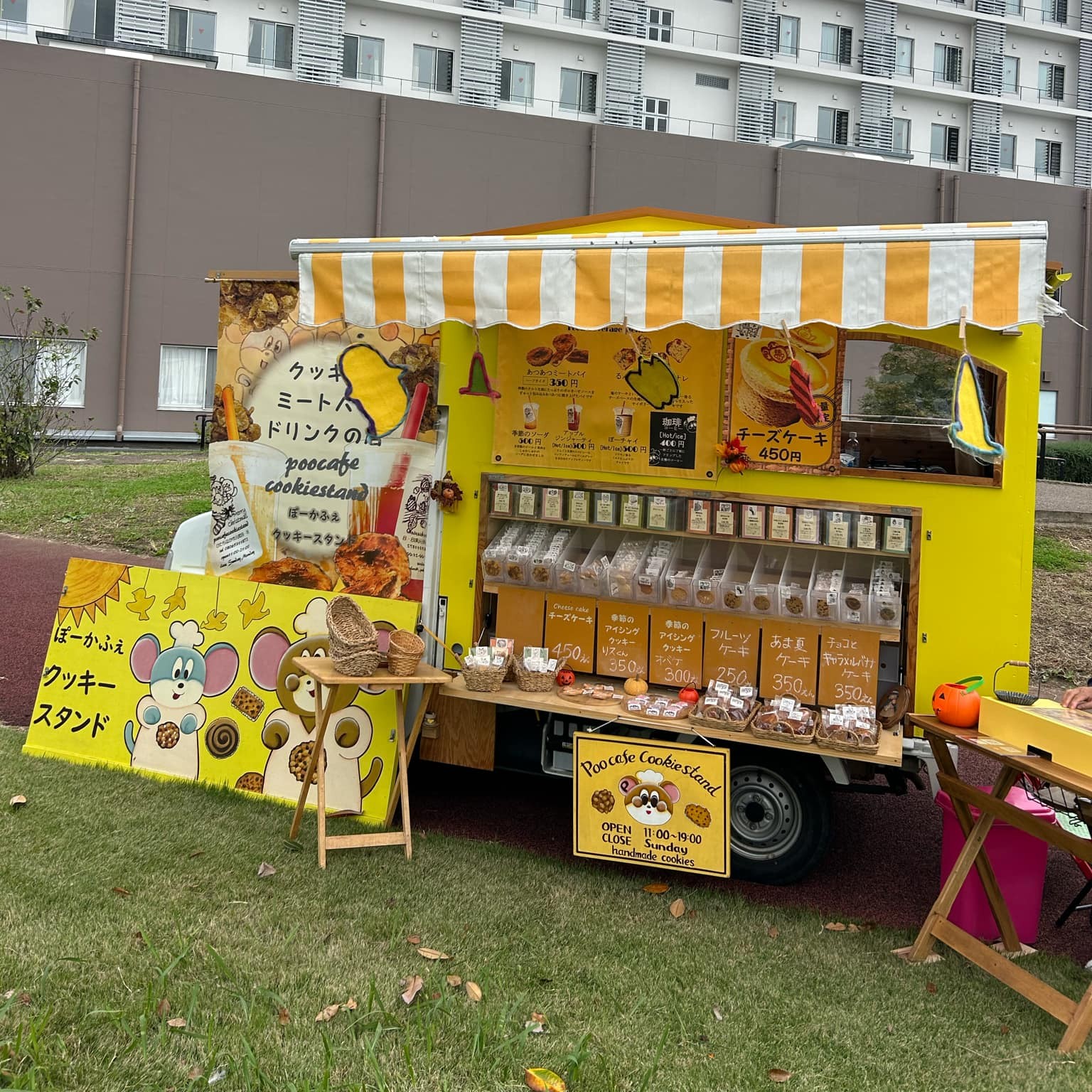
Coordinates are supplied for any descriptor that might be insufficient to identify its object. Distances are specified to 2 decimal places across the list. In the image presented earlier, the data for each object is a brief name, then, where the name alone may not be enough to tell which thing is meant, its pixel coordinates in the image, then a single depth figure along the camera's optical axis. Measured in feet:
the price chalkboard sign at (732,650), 15.49
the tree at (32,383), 52.49
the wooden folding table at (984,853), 10.67
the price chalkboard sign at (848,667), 14.87
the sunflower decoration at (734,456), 14.98
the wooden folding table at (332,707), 14.19
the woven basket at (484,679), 15.33
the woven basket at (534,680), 15.53
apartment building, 85.97
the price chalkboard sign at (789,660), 15.21
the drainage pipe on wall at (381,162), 73.46
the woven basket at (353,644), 14.44
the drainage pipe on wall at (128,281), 68.54
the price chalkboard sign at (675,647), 15.80
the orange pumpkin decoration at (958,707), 12.77
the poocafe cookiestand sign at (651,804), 14.26
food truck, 13.34
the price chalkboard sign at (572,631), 16.37
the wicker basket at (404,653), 14.70
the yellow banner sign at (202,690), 16.06
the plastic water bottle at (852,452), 15.89
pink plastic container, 13.39
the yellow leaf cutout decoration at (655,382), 15.62
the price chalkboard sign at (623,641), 16.10
